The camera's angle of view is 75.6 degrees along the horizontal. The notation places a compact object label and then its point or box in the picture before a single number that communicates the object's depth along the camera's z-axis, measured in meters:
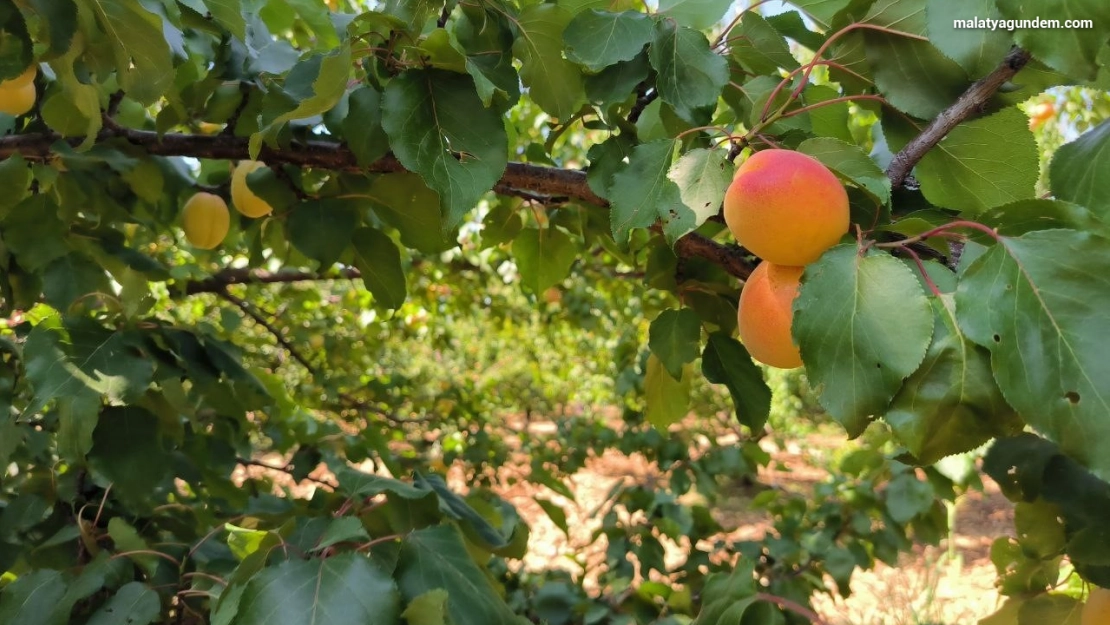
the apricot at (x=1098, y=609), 0.66
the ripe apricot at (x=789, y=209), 0.50
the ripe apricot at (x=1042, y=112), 2.65
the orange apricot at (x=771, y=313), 0.54
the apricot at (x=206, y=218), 1.28
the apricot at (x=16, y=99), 0.90
